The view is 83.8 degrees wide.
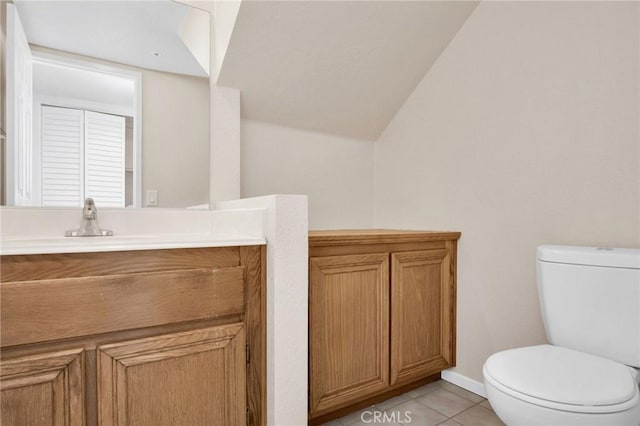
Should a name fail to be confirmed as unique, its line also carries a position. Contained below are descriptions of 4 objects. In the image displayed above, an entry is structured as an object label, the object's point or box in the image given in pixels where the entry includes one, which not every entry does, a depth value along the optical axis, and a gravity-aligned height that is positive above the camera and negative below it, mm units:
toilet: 979 -508
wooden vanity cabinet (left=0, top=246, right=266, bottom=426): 945 -372
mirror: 1373 +481
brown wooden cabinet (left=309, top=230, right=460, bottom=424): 1558 -495
